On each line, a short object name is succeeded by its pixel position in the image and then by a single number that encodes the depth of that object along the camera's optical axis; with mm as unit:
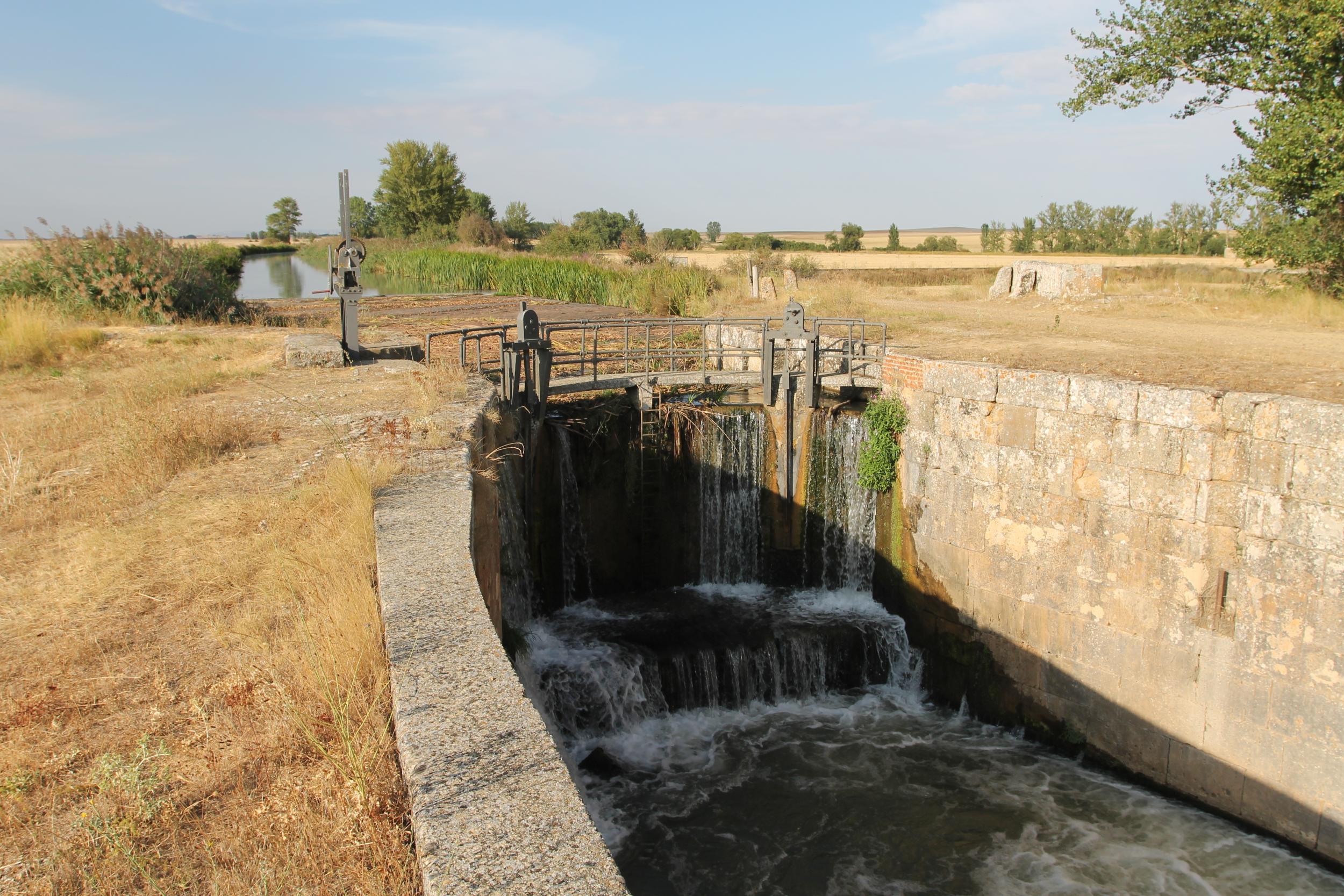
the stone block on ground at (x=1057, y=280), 19828
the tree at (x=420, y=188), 61406
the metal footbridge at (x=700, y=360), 10742
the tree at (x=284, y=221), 110312
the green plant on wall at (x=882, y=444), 11422
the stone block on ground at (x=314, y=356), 11555
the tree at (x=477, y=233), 50031
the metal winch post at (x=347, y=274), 10859
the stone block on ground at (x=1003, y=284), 21750
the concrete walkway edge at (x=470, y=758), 2354
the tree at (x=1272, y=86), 15180
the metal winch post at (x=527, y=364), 10508
